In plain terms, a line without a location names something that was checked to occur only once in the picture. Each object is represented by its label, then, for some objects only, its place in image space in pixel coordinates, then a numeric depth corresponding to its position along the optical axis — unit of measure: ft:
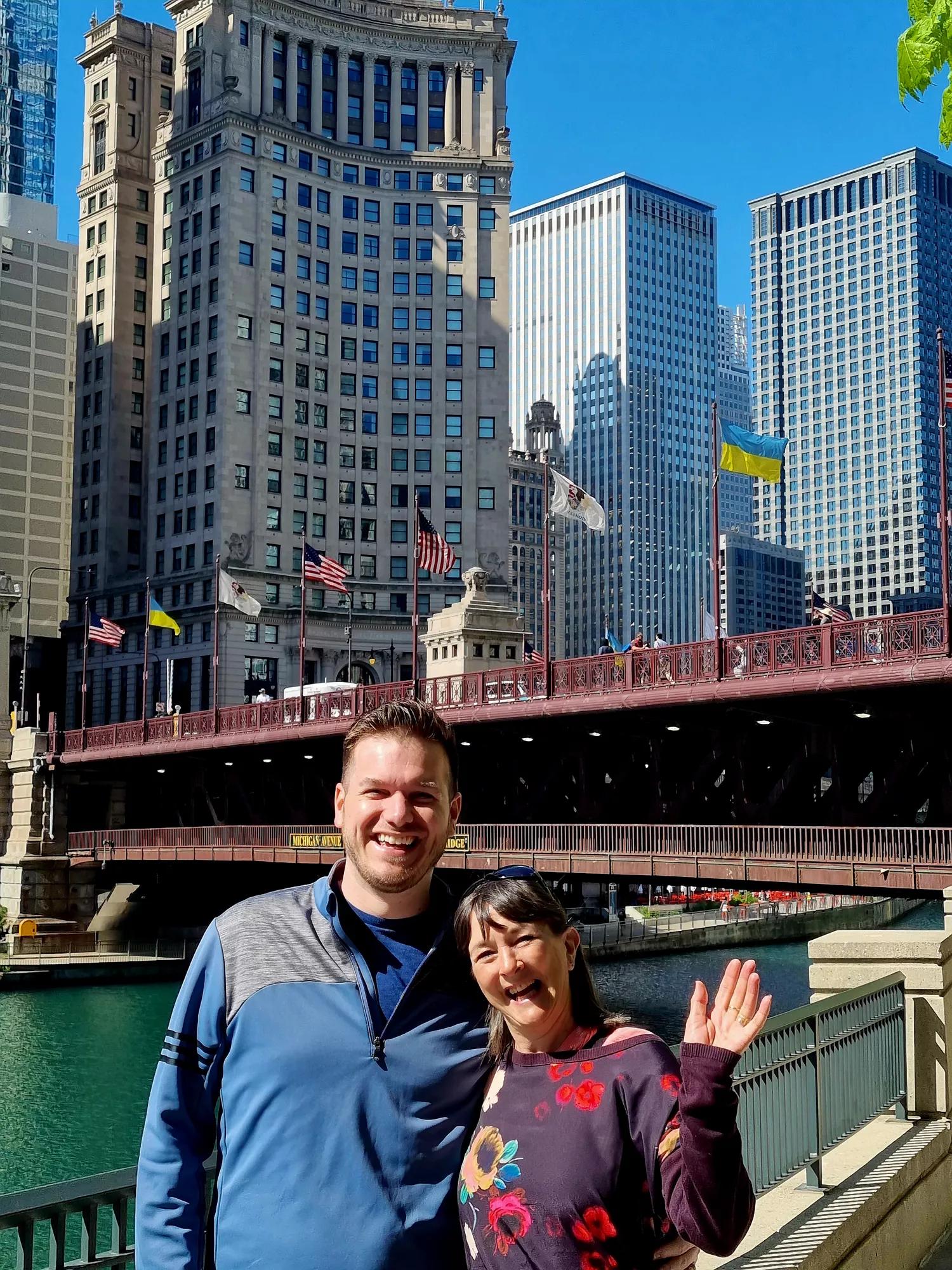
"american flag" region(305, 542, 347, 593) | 183.83
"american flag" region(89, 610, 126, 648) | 200.23
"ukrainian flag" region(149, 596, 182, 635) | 210.45
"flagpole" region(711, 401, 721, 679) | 120.47
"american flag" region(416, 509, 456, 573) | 156.04
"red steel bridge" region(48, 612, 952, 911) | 102.32
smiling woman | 13.47
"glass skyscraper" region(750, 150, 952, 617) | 630.74
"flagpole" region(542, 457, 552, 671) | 139.15
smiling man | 14.49
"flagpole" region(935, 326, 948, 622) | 102.27
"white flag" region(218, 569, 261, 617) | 197.98
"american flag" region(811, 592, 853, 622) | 127.26
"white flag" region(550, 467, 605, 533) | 138.41
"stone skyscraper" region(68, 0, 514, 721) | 374.02
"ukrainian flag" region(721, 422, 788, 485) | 124.47
